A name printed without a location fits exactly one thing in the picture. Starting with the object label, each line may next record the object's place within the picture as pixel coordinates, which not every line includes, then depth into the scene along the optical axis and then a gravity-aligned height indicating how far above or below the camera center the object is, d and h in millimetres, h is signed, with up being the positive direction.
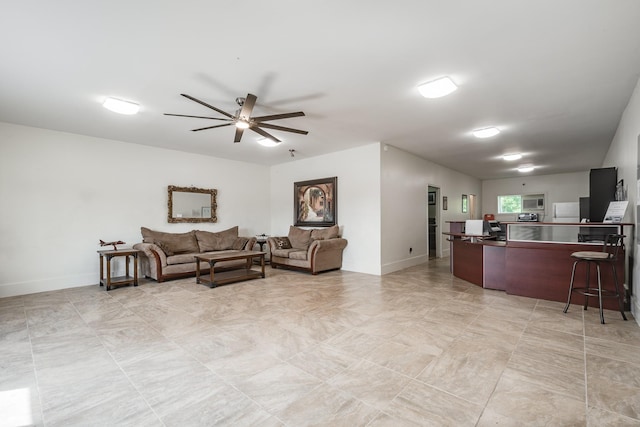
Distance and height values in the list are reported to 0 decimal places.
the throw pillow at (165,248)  5312 -619
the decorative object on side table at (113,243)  5070 -504
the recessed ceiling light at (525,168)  8344 +1303
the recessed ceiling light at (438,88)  2945 +1298
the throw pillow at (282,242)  6555 -664
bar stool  3164 -530
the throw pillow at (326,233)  6156 -428
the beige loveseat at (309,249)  5758 -771
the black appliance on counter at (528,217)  6566 -117
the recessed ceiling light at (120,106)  3418 +1315
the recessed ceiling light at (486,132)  4652 +1308
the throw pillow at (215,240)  6129 -556
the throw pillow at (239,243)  6422 -648
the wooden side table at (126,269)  4609 -920
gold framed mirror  6121 +220
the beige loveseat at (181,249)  5125 -693
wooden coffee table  4852 -1114
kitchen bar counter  3715 -662
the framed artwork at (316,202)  6457 +263
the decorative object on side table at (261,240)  6873 -622
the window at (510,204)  10516 +302
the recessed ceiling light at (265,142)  5070 +1281
